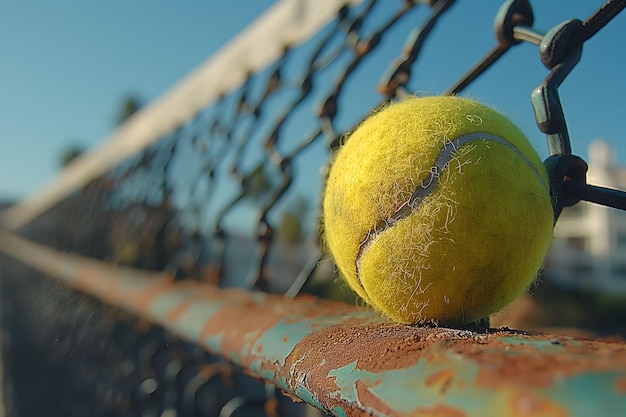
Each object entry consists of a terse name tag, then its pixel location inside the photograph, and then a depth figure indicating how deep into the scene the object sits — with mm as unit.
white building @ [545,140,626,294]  20258
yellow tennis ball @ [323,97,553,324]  155
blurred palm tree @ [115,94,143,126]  17618
